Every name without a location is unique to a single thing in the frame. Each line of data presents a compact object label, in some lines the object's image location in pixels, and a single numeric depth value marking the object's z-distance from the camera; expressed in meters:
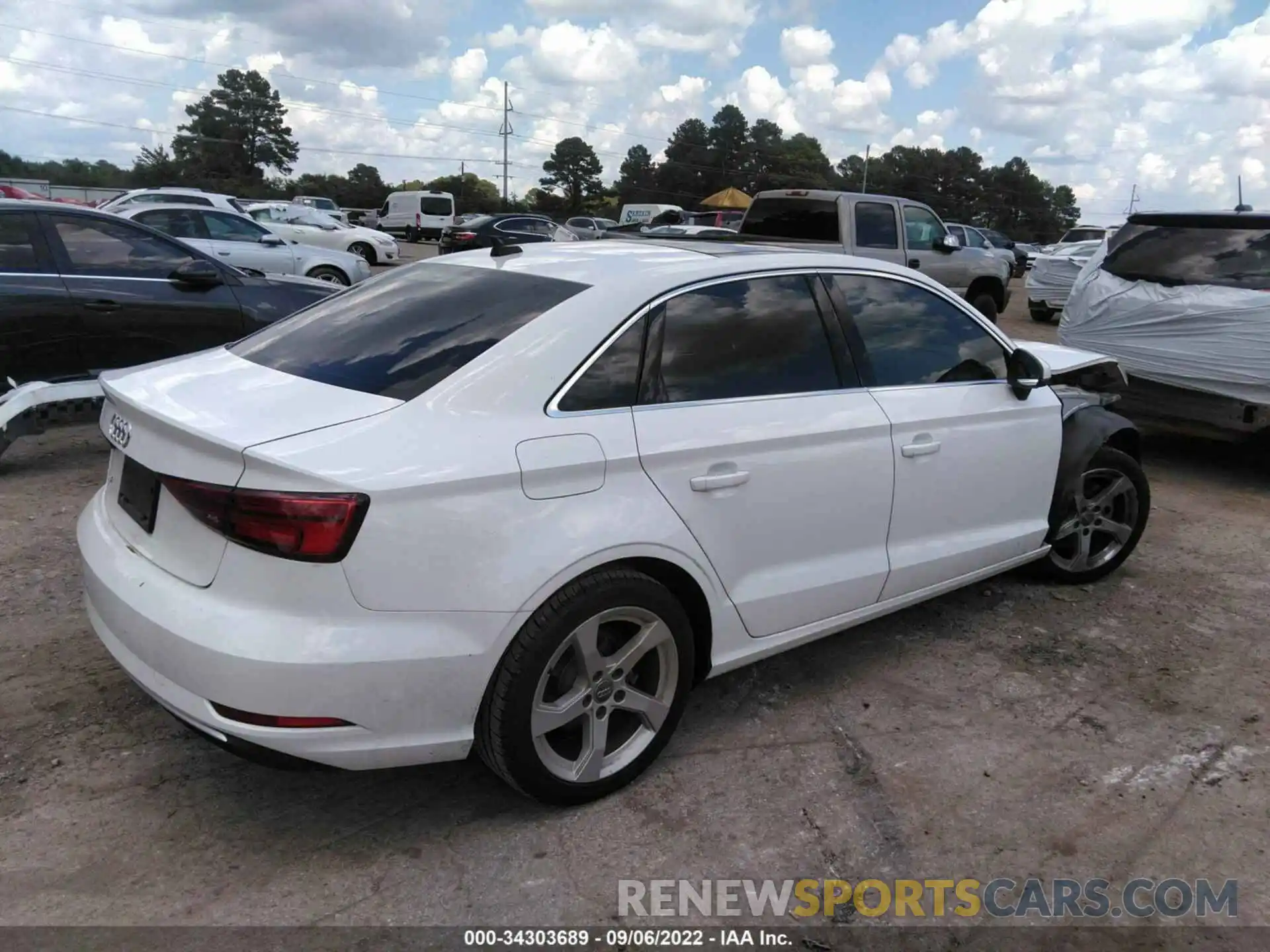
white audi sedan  2.38
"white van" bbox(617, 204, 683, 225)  36.64
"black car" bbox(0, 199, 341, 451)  5.89
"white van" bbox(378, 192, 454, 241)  39.16
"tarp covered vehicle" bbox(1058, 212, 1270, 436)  6.36
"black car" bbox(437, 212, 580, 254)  21.58
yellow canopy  50.09
